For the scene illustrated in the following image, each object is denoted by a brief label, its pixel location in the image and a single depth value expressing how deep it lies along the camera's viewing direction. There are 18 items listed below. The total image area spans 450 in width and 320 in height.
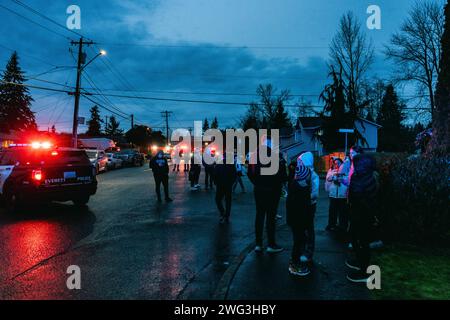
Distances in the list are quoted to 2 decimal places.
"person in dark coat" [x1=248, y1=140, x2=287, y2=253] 5.94
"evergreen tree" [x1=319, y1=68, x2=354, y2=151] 32.81
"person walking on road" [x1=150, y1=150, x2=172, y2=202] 11.86
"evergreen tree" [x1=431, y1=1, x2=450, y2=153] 9.05
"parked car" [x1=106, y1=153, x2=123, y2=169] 32.17
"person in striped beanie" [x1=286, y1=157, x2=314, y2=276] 5.11
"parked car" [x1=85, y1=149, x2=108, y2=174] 26.92
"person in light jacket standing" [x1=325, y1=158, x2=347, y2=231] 7.02
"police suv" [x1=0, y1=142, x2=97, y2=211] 9.53
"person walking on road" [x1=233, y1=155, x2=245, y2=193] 14.18
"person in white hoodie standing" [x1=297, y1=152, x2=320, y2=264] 5.26
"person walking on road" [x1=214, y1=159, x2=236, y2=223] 8.38
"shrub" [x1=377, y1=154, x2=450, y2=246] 6.03
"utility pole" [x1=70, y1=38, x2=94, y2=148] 28.97
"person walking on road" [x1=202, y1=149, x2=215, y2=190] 14.25
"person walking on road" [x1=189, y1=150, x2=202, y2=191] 15.77
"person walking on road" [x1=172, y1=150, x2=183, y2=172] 32.94
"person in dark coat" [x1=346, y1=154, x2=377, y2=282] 4.82
